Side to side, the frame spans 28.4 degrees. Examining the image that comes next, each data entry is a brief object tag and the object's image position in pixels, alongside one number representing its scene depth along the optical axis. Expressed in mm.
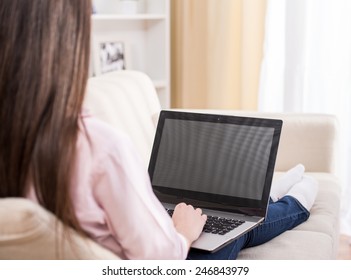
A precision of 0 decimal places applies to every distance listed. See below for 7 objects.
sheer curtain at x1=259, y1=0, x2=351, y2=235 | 2820
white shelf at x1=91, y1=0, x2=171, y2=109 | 3129
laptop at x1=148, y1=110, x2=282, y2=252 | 1639
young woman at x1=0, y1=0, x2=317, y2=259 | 1036
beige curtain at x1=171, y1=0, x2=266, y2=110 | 3012
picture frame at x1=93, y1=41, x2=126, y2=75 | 3025
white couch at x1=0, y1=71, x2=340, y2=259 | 1574
